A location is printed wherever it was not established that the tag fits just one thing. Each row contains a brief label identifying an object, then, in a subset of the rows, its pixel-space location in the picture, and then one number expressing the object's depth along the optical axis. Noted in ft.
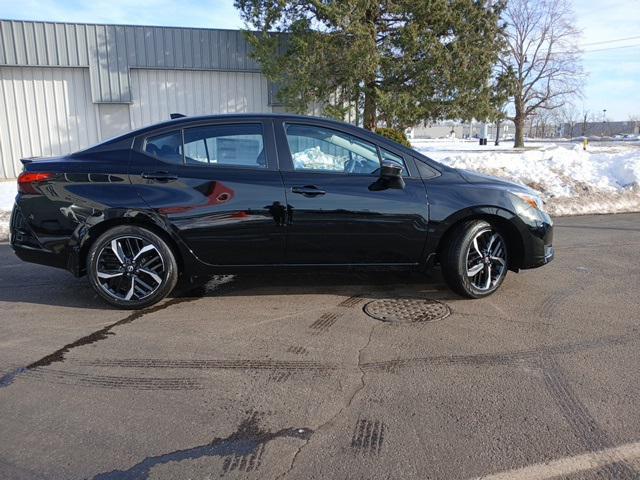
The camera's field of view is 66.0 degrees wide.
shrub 42.50
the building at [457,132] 337.48
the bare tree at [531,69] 125.18
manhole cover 13.76
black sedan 13.85
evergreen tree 44.45
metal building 45.24
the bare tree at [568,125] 270.59
